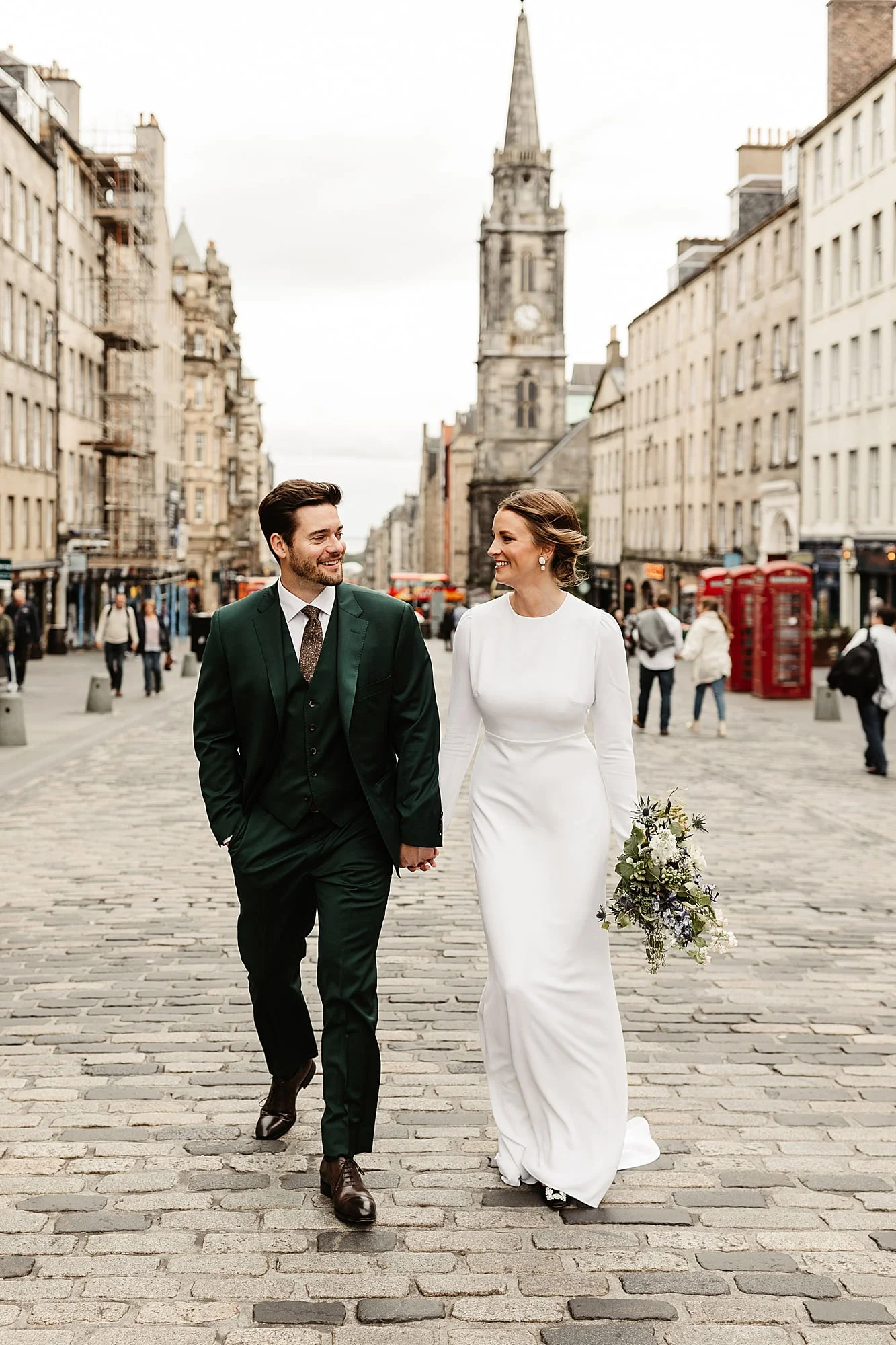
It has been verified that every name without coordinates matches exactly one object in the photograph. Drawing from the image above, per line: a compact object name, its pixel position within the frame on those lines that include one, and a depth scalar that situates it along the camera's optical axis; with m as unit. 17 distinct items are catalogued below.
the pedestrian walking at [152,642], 27.61
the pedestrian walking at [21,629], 27.42
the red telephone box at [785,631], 28.92
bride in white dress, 4.61
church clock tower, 114.88
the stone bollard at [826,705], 23.89
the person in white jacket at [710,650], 20.64
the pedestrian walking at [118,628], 26.88
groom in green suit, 4.53
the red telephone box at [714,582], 34.91
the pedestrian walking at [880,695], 16.06
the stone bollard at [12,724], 18.74
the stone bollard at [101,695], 24.12
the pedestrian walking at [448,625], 59.92
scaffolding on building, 53.69
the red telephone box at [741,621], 30.88
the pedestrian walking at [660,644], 20.19
